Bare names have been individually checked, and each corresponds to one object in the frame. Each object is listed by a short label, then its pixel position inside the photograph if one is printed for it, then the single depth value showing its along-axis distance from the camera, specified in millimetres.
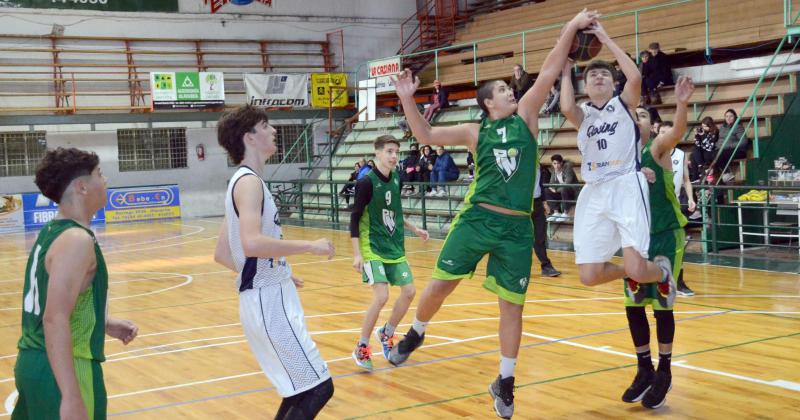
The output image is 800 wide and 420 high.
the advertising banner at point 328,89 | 25547
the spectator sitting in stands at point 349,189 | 19289
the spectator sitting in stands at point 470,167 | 17848
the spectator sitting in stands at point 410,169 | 18906
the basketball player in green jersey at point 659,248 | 5152
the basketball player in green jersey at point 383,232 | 6633
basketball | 5008
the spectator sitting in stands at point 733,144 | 13281
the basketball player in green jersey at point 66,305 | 2785
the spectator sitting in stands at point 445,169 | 18234
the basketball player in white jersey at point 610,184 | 5047
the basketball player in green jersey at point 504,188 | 4938
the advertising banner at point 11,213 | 21828
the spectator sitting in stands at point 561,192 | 14414
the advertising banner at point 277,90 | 24506
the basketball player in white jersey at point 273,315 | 3557
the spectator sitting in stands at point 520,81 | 17062
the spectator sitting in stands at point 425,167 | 18531
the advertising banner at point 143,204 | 23453
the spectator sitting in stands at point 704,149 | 13312
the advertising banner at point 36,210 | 22267
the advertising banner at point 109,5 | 22844
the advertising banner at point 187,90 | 23000
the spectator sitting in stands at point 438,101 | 21547
